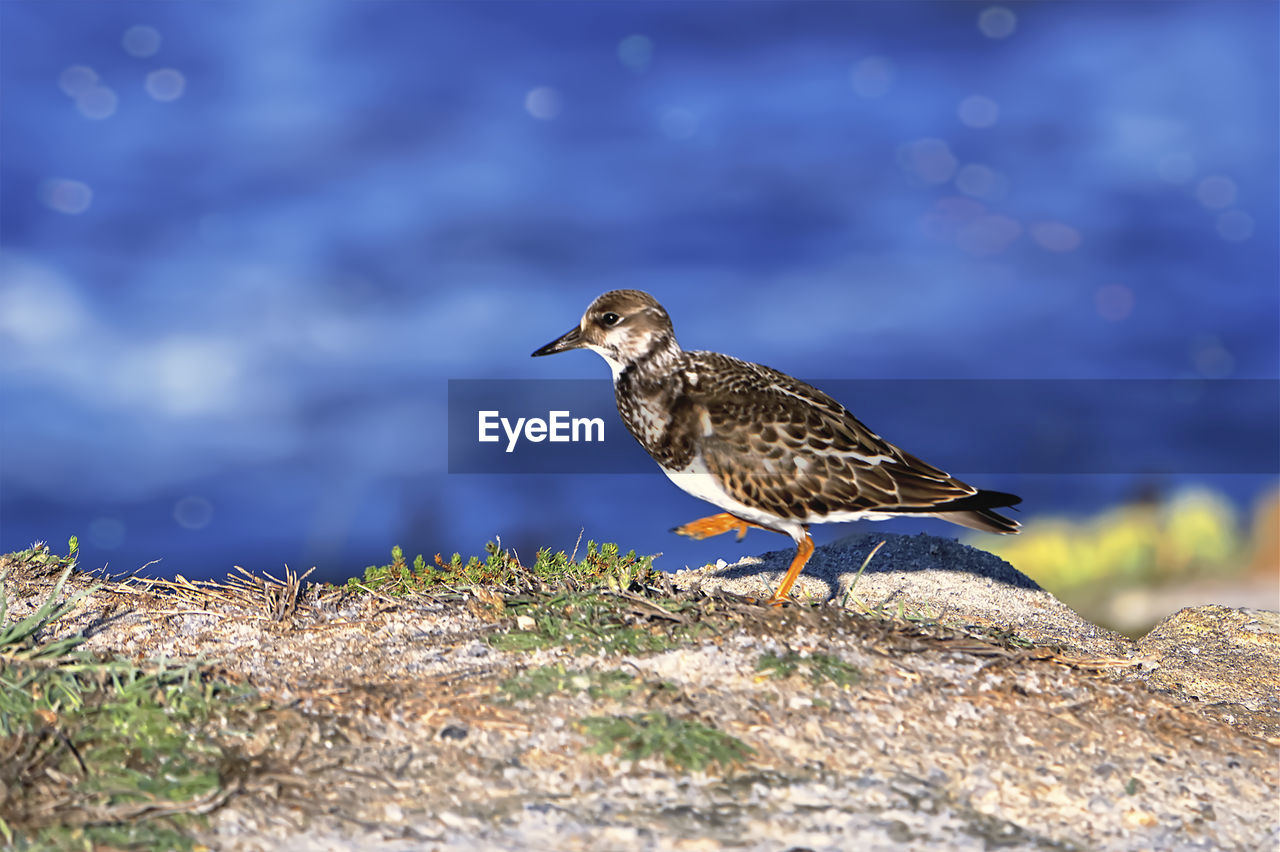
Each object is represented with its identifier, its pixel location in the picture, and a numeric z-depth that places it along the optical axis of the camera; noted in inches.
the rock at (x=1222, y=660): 717.9
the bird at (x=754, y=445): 637.3
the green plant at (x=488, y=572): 682.8
